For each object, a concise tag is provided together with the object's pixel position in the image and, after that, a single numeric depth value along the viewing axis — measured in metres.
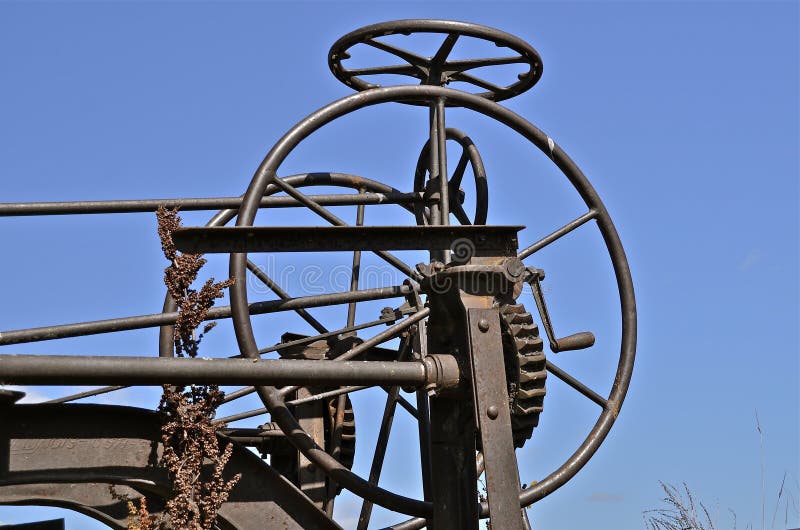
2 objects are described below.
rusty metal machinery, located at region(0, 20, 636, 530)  4.01
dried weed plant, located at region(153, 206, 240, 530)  4.57
